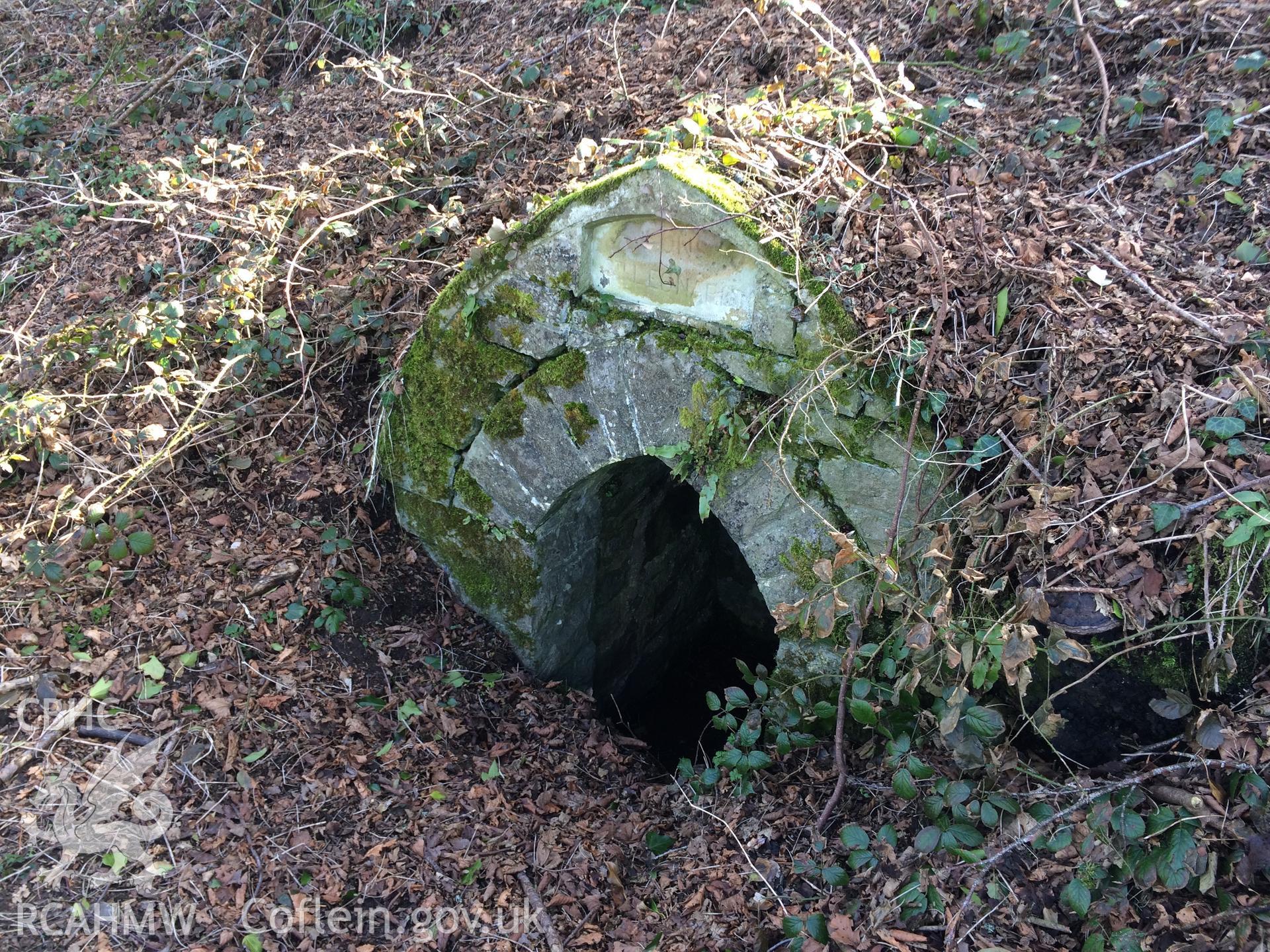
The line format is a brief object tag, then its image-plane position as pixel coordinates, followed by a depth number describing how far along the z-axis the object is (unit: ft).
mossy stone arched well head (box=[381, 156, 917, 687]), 8.72
